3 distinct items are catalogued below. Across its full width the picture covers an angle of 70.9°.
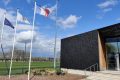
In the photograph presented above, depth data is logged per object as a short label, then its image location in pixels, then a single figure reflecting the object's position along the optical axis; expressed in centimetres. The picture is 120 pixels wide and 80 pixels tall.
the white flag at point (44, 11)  897
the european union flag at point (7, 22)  995
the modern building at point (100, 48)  1200
